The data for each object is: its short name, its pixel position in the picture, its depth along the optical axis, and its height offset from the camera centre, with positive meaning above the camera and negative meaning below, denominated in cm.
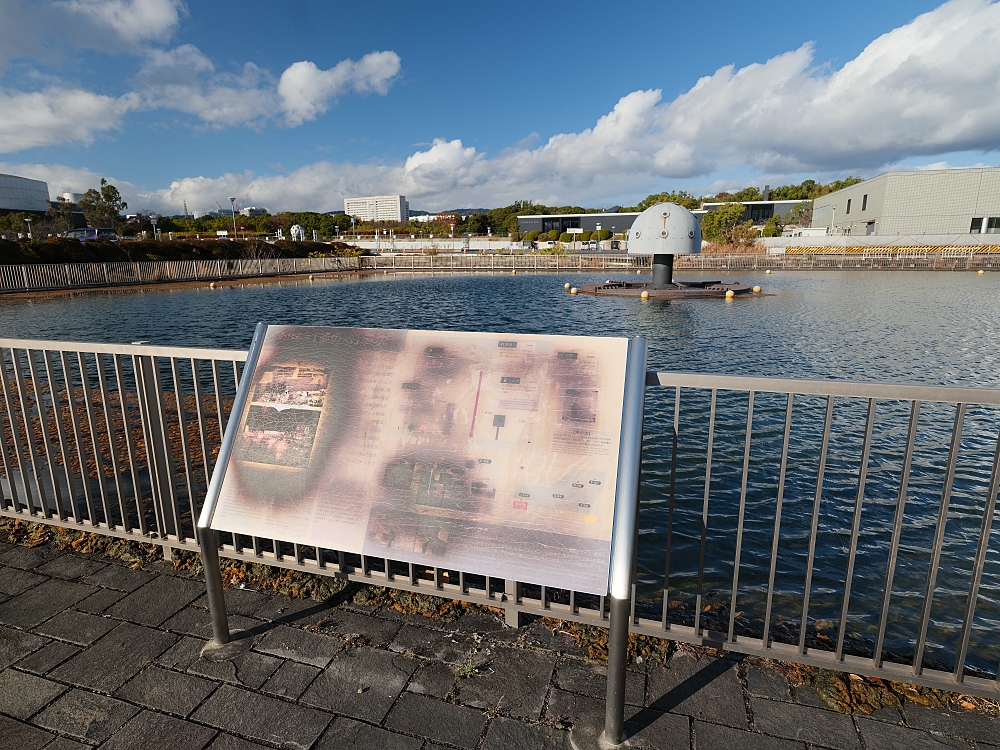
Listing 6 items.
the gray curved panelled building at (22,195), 11788 +1054
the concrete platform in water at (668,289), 3114 -263
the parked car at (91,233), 7825 +165
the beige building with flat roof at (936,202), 6367 +422
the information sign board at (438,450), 237 -91
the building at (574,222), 10616 +375
